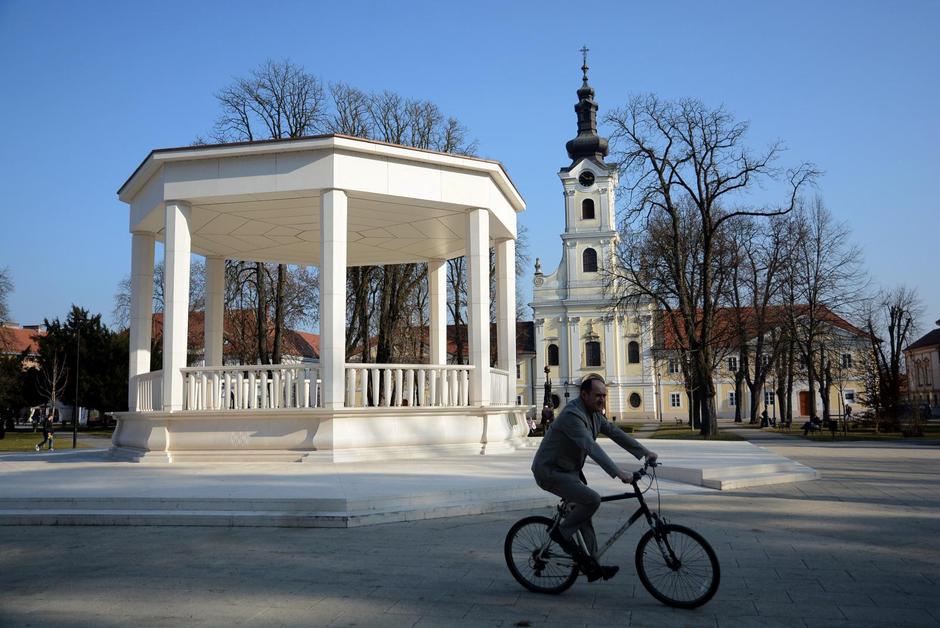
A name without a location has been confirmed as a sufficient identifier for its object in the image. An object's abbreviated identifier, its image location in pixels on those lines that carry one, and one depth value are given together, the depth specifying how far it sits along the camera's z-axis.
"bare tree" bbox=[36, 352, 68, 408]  56.78
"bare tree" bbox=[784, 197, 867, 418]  41.00
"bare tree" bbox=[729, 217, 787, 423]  39.44
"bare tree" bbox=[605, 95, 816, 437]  32.25
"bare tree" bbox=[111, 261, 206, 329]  49.53
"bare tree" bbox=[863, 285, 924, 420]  37.38
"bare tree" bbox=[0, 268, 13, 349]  42.94
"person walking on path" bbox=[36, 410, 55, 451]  27.63
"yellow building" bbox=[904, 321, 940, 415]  92.69
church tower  82.56
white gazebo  15.48
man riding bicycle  5.85
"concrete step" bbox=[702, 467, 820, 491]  13.33
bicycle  5.54
